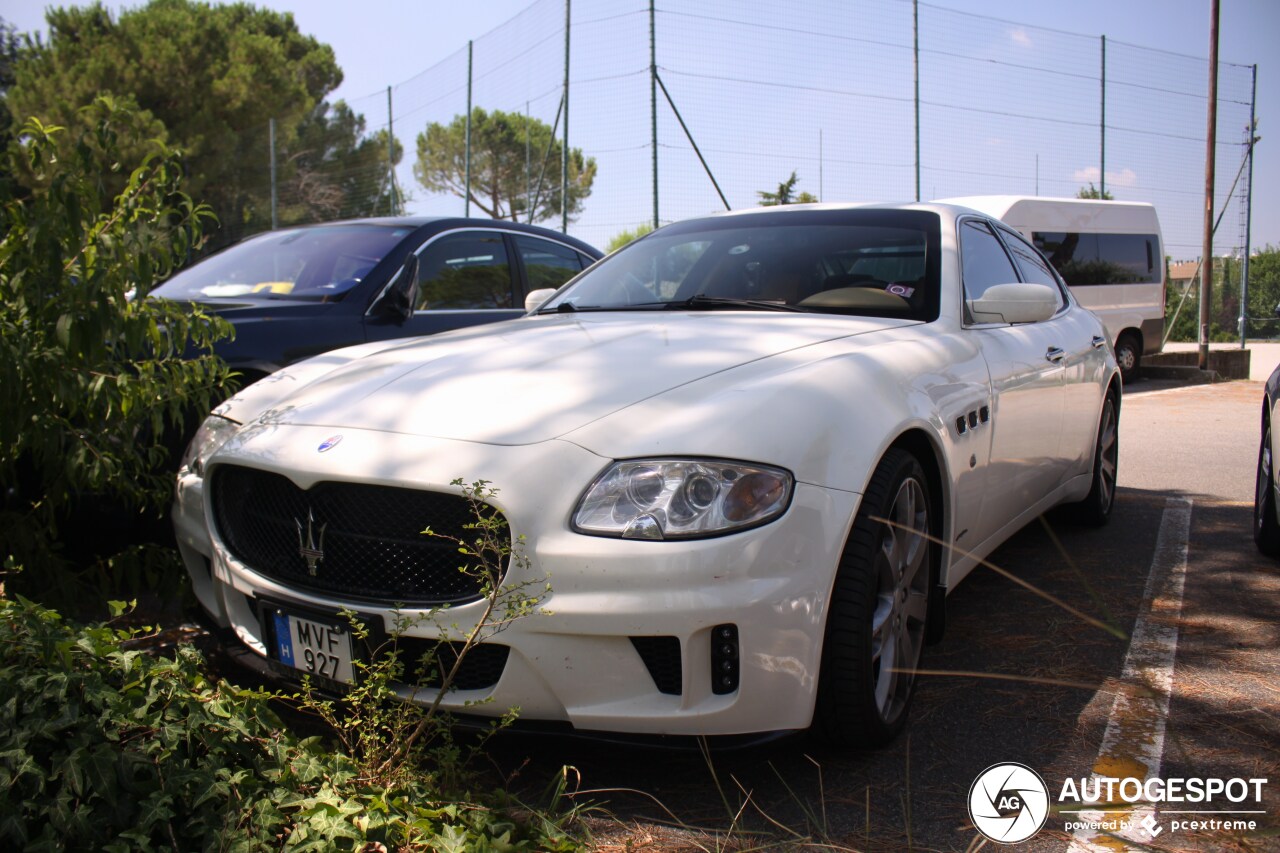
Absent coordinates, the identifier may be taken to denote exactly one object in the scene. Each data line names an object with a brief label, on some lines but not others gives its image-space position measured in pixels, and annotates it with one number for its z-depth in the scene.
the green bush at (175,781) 1.78
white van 13.26
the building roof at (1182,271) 16.81
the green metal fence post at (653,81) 10.91
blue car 4.23
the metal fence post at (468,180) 14.72
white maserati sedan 2.04
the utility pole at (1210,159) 15.45
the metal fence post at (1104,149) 15.13
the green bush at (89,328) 2.79
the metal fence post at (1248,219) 16.25
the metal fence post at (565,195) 12.20
